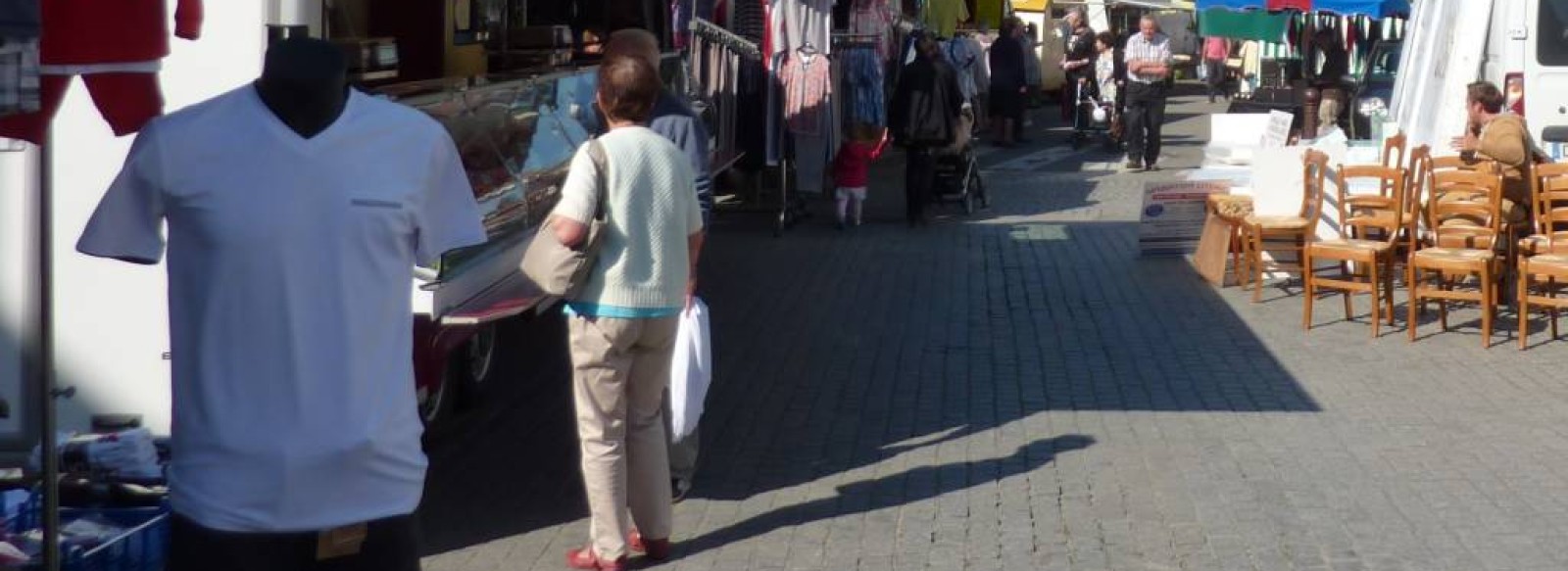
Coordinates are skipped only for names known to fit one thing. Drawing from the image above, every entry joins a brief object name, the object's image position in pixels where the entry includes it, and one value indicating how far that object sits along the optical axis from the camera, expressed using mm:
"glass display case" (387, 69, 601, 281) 7934
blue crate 4992
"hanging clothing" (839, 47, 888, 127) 17078
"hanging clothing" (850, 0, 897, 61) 17266
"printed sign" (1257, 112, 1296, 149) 14523
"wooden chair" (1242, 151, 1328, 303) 12750
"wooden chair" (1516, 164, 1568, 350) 11172
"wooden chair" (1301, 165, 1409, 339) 11852
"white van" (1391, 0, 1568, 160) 13836
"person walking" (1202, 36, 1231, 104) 42625
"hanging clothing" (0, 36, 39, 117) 3691
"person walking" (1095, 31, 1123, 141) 26975
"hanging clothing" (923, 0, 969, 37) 21500
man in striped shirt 22453
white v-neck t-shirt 3643
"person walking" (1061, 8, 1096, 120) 28781
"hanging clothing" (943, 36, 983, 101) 21031
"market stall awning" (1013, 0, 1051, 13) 36656
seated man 12180
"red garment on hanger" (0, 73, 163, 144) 4418
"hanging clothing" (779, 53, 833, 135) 15867
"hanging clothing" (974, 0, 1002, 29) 26703
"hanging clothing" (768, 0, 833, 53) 15609
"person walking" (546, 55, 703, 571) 6348
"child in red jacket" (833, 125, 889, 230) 17156
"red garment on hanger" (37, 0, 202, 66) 4285
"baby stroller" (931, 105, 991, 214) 18734
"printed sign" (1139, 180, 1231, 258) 15125
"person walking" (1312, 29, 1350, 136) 24188
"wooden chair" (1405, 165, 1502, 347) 11391
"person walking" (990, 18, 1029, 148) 27159
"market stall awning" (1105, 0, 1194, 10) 39031
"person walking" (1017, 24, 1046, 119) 30062
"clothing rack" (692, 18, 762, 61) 13508
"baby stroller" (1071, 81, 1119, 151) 26922
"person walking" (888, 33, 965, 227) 17609
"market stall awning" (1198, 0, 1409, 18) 21578
